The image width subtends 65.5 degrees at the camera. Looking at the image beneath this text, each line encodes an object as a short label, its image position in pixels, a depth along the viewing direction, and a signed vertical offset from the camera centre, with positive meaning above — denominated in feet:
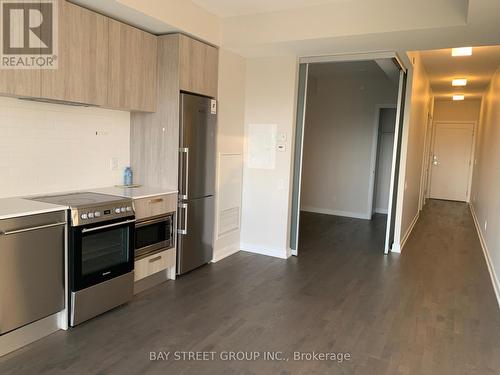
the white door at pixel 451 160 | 34.32 -0.13
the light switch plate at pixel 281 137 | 15.70 +0.55
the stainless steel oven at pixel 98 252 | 9.34 -2.82
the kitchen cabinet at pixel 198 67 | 12.56 +2.72
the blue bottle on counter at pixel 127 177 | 13.20 -1.14
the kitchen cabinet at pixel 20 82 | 8.55 +1.26
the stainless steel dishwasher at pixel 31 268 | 8.03 -2.81
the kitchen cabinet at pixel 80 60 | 9.55 +2.11
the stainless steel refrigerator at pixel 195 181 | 12.94 -1.20
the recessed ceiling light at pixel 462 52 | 17.01 +4.76
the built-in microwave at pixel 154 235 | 11.58 -2.80
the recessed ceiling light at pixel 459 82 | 24.38 +4.93
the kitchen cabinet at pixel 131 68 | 11.09 +2.26
